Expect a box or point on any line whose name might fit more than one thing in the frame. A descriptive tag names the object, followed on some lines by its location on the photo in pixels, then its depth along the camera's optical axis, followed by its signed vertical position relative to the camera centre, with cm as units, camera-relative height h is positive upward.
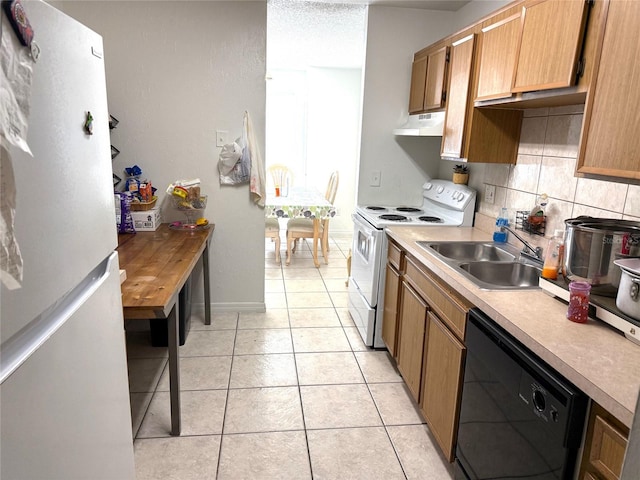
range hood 262 +21
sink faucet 196 -40
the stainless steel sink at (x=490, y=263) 190 -47
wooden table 171 -61
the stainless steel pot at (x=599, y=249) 131 -26
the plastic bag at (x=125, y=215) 284 -47
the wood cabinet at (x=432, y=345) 173 -85
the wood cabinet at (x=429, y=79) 261 +50
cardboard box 296 -52
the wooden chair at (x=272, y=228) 464 -83
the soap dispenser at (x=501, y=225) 232 -34
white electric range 273 -47
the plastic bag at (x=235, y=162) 309 -10
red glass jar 131 -41
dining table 420 -54
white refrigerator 64 -25
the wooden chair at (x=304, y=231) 468 -85
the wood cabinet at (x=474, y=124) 228 +19
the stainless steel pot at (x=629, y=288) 114 -32
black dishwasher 107 -72
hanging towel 308 -12
